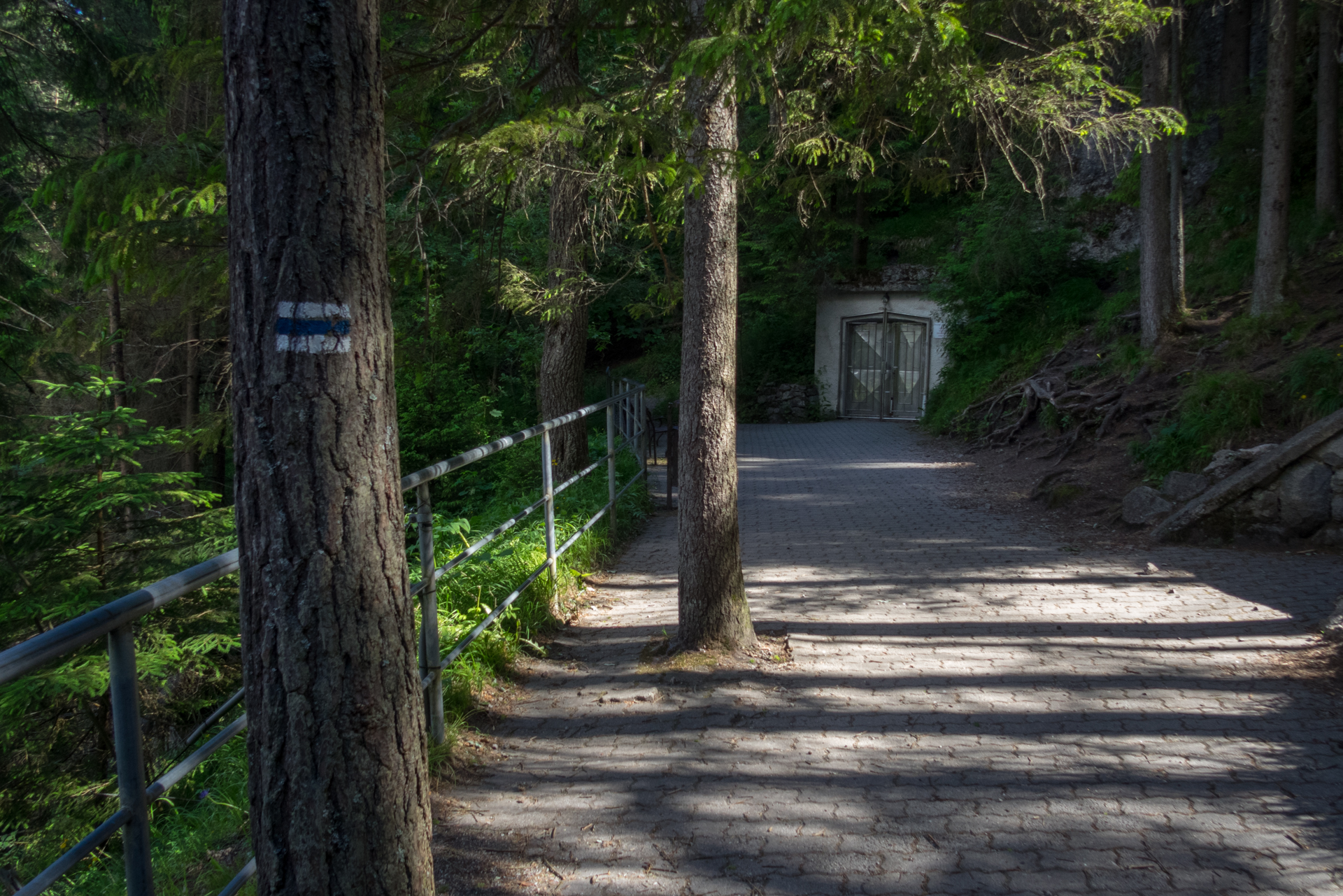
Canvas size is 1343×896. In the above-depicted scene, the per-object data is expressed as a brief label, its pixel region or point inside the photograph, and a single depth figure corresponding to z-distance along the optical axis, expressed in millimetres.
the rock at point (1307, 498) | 7508
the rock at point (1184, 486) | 8570
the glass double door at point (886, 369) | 22234
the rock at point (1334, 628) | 5286
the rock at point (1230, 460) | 8289
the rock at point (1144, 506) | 8492
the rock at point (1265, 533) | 7652
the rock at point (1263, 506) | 7738
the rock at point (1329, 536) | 7406
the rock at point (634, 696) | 4793
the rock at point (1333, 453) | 7418
